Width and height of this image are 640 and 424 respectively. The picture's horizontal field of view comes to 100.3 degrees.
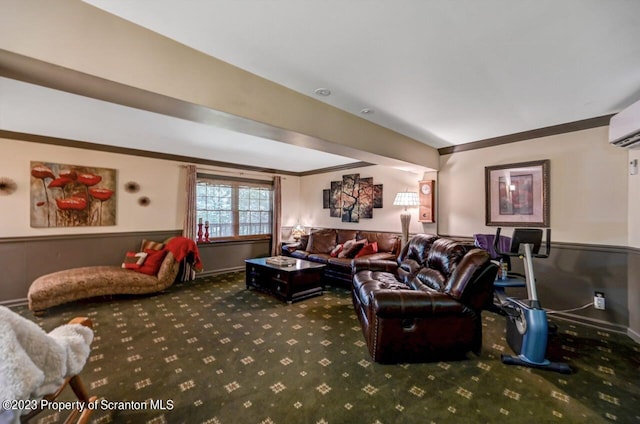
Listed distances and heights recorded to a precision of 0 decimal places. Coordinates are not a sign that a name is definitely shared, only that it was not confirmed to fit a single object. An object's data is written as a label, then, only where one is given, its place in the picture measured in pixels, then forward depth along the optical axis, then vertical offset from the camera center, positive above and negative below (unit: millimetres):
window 5738 +132
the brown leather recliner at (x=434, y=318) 2316 -919
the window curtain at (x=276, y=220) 6562 -189
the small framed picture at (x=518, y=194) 3559 +292
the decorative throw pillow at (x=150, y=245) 4746 -613
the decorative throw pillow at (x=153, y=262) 4281 -844
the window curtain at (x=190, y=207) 5266 +87
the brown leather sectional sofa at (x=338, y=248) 4719 -731
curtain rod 5531 +908
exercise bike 2270 -942
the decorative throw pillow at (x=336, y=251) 5278 -763
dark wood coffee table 3917 -1040
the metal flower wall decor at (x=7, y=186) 3758 +333
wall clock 4535 +225
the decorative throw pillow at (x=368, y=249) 4977 -685
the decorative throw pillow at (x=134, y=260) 4355 -828
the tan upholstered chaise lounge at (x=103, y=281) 3381 -997
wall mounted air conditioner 2344 +826
